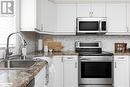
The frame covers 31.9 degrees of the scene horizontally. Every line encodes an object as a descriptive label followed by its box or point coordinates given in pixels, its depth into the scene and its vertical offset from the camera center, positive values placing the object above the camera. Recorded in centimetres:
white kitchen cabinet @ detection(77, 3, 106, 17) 480 +66
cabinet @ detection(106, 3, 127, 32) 479 +52
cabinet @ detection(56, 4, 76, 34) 482 +52
